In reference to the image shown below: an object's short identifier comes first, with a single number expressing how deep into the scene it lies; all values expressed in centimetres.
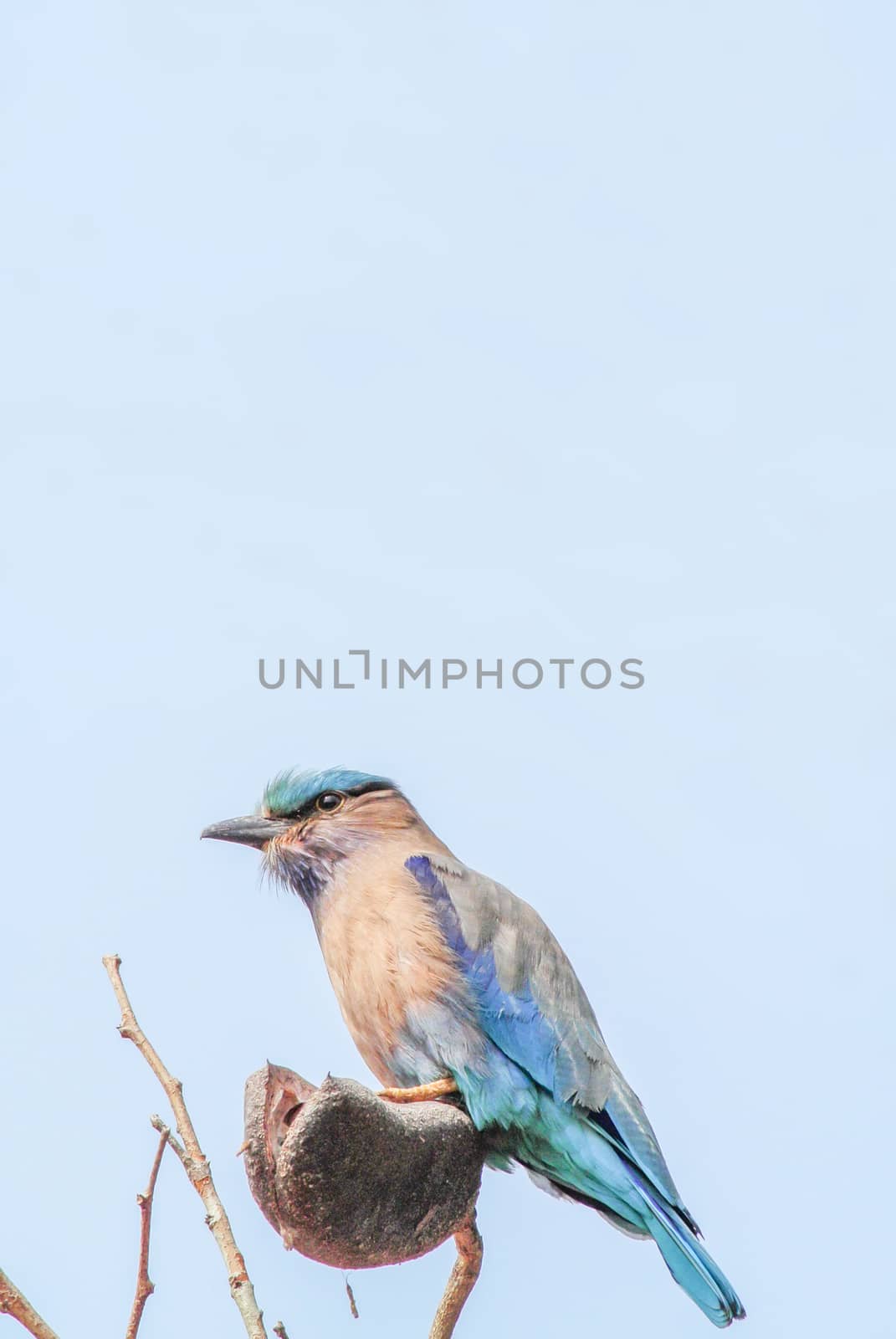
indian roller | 793
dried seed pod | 637
